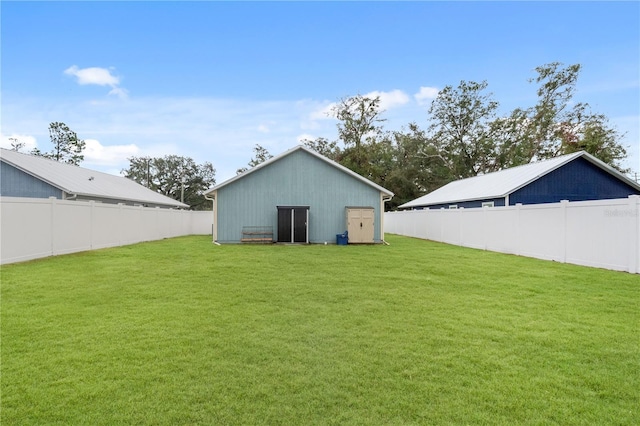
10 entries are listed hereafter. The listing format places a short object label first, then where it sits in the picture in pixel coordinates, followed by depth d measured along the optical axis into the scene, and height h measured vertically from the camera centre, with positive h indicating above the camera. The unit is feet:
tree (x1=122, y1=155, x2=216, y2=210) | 156.56 +18.98
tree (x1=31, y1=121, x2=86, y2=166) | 110.63 +23.33
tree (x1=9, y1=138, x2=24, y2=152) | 113.39 +23.38
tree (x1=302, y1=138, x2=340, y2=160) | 131.82 +27.28
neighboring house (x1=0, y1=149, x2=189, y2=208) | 56.29 +5.79
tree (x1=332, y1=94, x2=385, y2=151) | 122.01 +35.12
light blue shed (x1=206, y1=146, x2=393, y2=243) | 57.52 +2.12
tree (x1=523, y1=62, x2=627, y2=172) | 99.81 +29.22
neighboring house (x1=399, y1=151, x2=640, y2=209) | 56.49 +5.52
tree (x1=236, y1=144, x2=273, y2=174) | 141.69 +25.19
